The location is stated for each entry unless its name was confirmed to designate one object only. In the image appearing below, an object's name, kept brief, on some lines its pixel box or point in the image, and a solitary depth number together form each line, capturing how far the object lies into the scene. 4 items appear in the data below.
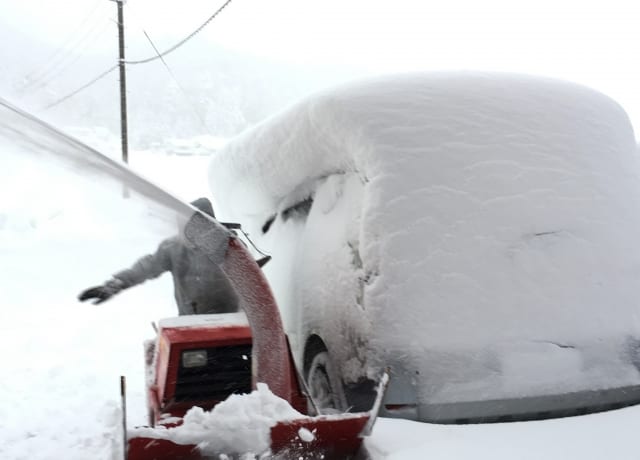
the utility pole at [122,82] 15.77
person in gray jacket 3.43
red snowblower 2.40
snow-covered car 2.32
